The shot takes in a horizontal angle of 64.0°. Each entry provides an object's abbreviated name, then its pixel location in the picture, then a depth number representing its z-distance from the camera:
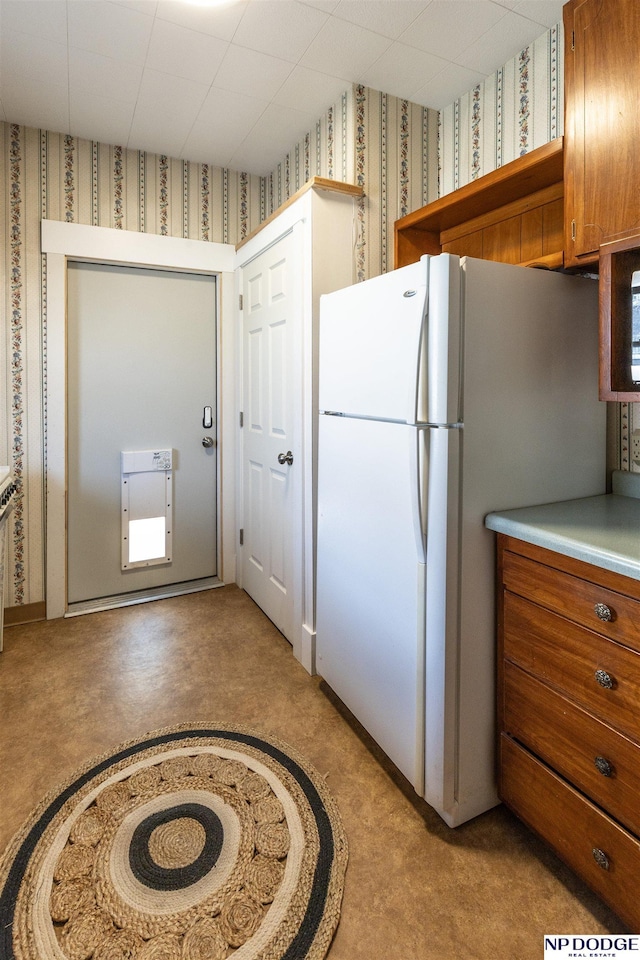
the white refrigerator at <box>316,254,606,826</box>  1.38
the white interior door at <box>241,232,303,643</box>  2.42
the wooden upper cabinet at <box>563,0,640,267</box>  1.30
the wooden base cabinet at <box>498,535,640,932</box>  1.10
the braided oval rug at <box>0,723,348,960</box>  1.18
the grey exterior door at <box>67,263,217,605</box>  2.87
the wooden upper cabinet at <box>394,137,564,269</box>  1.77
